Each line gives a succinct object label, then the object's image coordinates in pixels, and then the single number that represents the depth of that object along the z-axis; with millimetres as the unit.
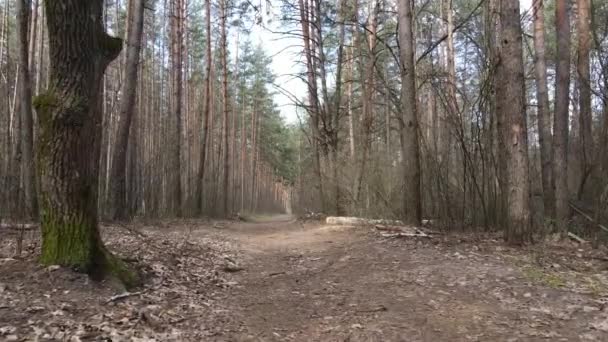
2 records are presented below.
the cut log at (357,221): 8083
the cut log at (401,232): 6520
